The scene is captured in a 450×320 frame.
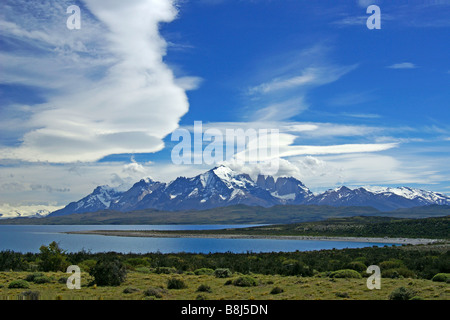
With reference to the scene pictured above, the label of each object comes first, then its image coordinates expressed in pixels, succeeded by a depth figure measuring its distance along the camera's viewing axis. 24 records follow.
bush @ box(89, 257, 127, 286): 25.47
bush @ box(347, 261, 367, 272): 35.75
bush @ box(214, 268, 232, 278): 31.54
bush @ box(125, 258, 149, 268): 42.50
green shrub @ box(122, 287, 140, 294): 22.39
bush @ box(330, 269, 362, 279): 30.63
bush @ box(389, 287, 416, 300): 19.92
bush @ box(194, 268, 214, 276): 34.00
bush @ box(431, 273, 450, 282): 27.62
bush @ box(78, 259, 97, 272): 35.75
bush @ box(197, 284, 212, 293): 23.44
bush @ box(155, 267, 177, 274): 34.66
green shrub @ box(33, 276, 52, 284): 26.30
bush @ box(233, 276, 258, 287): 26.03
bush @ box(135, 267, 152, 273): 35.29
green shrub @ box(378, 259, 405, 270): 35.77
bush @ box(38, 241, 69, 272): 34.88
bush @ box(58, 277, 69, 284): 26.33
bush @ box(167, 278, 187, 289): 24.90
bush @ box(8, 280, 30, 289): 23.66
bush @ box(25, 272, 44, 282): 27.16
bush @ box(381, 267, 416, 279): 30.76
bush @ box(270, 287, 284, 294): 22.82
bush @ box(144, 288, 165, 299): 21.23
